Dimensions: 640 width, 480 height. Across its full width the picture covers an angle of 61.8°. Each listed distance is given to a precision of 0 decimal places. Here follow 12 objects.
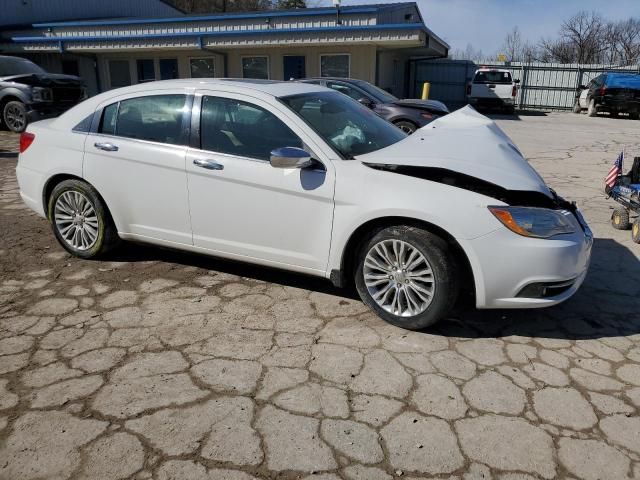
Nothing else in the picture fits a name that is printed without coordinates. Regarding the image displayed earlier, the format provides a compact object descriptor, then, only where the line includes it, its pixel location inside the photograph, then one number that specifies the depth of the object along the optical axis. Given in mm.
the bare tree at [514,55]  49647
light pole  17219
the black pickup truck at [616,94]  20328
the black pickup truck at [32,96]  12242
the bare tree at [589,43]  45312
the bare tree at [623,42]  45062
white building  17406
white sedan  3365
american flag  6156
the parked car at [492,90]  21812
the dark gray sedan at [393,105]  10859
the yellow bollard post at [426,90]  18472
